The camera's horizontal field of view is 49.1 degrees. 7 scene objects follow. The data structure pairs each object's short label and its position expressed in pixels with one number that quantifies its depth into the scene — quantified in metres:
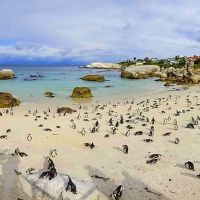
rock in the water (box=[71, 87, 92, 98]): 21.76
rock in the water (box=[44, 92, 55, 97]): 22.60
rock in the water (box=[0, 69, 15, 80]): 43.36
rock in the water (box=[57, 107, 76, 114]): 15.26
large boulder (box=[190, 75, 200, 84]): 35.34
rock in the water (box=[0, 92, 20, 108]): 17.48
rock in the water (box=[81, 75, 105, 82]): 37.78
